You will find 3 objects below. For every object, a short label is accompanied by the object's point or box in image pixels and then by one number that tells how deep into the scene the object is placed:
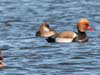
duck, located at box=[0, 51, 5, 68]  18.68
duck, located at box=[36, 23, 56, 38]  26.47
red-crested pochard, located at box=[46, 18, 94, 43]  24.80
